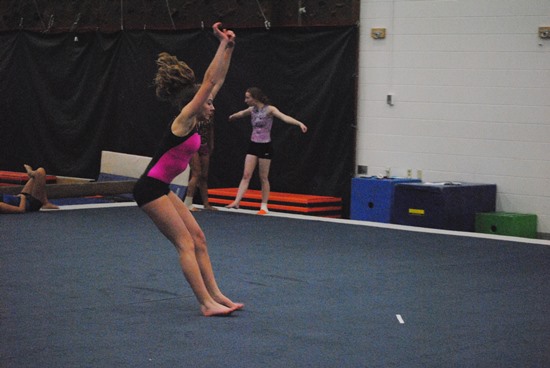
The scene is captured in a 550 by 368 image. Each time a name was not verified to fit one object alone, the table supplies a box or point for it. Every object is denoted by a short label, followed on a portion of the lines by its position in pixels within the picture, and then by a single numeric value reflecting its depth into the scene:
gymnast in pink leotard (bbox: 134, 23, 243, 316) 5.75
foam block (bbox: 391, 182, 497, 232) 11.02
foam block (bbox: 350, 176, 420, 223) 11.66
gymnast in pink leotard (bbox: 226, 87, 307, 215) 11.93
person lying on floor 10.99
